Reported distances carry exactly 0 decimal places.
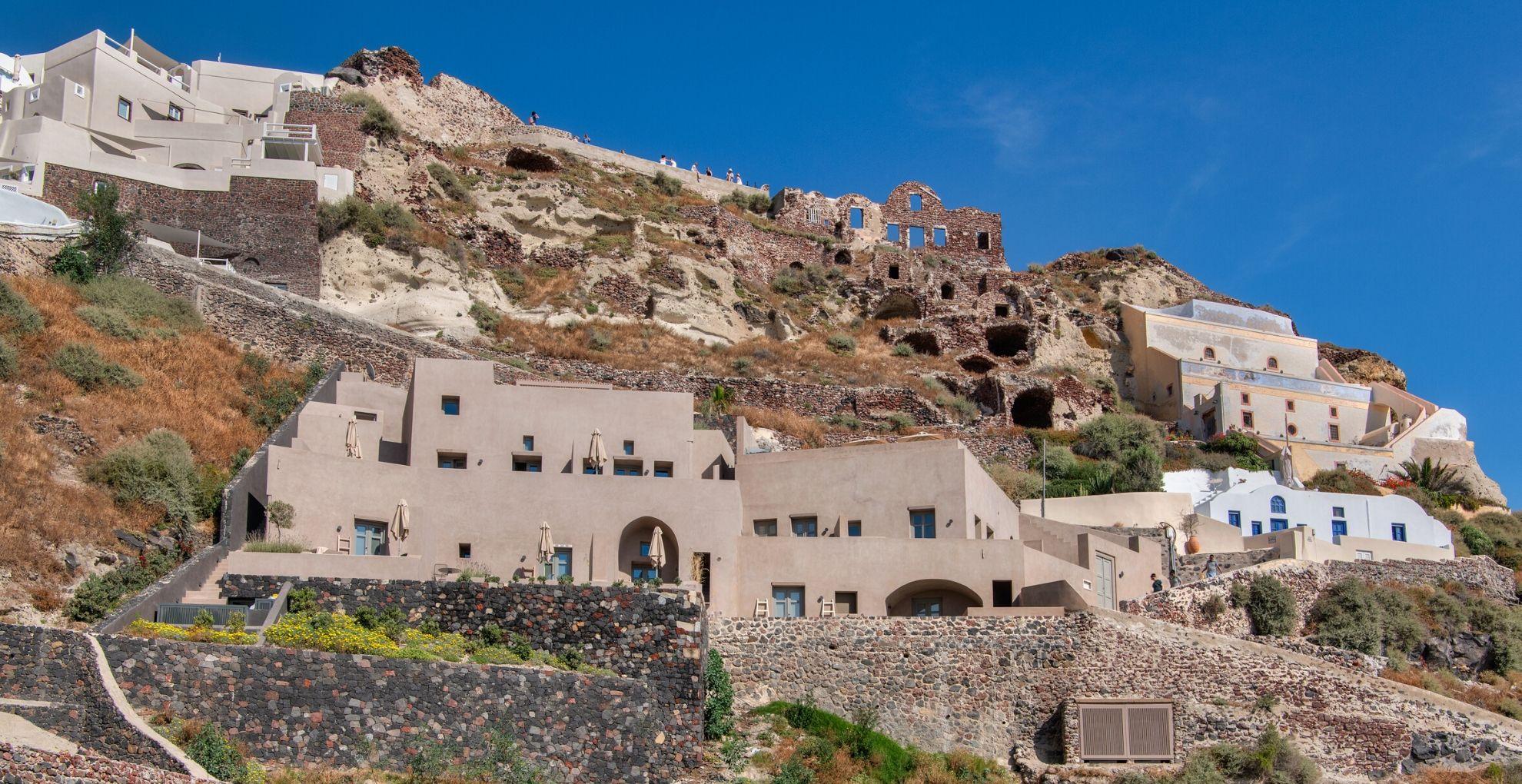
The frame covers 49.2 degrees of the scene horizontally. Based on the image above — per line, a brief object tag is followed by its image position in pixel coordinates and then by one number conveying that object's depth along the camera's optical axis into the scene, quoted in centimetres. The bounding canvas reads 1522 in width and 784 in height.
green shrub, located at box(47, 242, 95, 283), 4862
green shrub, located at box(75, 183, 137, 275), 4978
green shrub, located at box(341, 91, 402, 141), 6488
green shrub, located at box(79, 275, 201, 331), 4712
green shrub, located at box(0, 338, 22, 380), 3997
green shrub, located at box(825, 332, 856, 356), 6650
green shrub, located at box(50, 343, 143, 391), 4116
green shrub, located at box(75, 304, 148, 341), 4491
